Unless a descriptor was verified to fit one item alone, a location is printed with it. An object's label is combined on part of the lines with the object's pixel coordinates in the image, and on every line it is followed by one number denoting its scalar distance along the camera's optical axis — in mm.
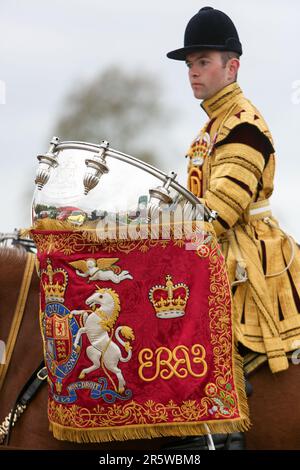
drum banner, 10164
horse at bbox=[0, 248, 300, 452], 10578
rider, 10609
